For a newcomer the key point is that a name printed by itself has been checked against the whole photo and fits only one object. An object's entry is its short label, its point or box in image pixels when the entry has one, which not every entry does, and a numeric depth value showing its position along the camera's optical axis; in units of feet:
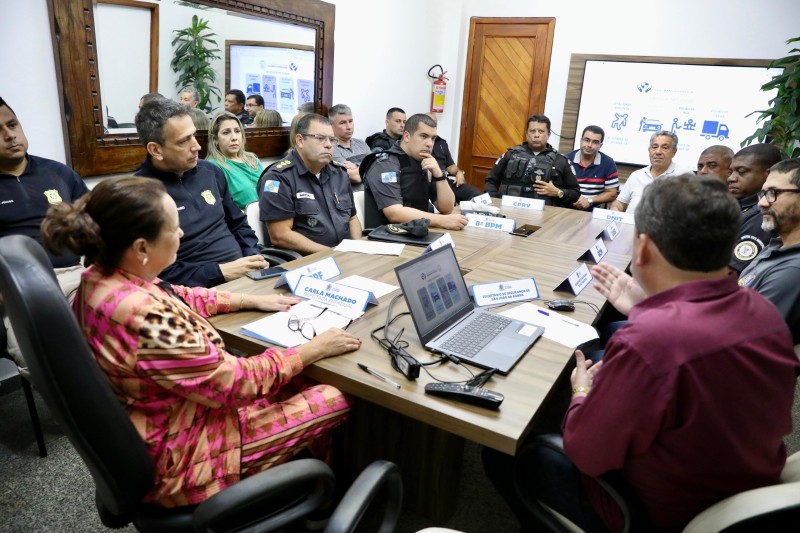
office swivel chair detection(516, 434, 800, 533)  2.76
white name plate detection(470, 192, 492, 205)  11.43
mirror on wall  8.88
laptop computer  4.69
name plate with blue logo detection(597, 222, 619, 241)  9.67
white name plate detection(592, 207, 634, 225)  11.53
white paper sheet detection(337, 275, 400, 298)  6.16
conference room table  3.91
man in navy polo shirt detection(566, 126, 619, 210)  15.24
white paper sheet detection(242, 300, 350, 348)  4.83
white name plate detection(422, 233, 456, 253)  7.65
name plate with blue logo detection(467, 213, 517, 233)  9.73
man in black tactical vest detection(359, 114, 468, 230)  10.10
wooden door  18.74
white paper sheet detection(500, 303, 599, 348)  5.16
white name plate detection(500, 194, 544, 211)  12.31
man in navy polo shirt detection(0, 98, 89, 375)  6.95
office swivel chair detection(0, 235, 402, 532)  2.74
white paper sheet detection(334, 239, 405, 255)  7.71
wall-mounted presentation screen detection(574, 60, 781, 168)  16.30
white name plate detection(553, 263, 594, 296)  6.41
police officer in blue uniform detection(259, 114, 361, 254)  8.76
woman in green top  11.43
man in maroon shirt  3.06
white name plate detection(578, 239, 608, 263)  7.96
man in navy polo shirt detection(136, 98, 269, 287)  7.12
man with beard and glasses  5.30
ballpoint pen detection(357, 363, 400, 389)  4.21
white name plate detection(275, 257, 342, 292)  5.97
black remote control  3.87
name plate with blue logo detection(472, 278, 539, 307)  5.94
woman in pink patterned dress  3.38
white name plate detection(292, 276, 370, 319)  5.51
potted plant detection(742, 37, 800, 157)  13.50
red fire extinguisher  20.21
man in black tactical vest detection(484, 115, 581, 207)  14.03
